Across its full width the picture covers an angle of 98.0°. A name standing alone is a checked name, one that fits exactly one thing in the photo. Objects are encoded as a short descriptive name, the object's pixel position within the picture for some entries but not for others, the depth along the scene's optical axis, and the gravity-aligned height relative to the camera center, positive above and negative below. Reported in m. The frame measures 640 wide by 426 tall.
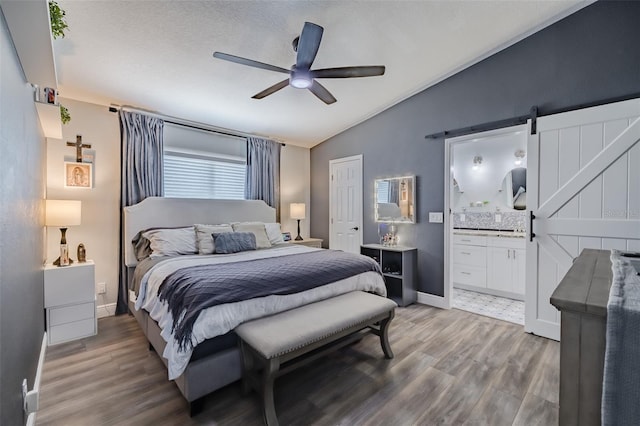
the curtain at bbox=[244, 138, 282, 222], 4.59 +0.64
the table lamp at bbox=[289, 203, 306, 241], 4.87 -0.03
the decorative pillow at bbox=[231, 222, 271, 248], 3.69 -0.28
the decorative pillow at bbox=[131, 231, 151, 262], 3.18 -0.44
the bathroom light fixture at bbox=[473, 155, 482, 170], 4.70 +0.83
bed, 1.71 -0.70
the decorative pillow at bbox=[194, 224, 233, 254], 3.27 -0.34
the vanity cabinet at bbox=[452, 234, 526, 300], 3.82 -0.79
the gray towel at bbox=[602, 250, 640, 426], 0.65 -0.37
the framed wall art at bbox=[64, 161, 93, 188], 3.04 +0.37
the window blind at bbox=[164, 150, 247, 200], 3.90 +0.48
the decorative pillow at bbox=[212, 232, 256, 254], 3.26 -0.40
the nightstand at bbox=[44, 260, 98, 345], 2.58 -0.89
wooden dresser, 0.72 -0.38
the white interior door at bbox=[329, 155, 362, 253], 4.67 +0.10
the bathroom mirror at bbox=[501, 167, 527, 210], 4.29 +0.35
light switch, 3.61 -0.09
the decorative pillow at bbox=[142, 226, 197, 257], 3.08 -0.37
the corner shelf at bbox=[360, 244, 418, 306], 3.66 -0.83
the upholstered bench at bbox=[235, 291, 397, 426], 1.61 -0.78
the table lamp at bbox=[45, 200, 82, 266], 2.61 -0.08
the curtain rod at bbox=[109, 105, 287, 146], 3.39 +1.21
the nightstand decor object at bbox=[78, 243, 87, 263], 2.88 -0.47
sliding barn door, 2.35 +0.17
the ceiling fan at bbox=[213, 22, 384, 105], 1.94 +1.15
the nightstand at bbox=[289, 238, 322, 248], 4.68 -0.57
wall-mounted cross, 3.08 +0.69
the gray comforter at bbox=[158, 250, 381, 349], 1.75 -0.53
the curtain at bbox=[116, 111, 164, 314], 3.39 +0.57
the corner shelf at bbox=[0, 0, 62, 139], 1.20 +0.84
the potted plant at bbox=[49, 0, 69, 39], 1.74 +1.23
